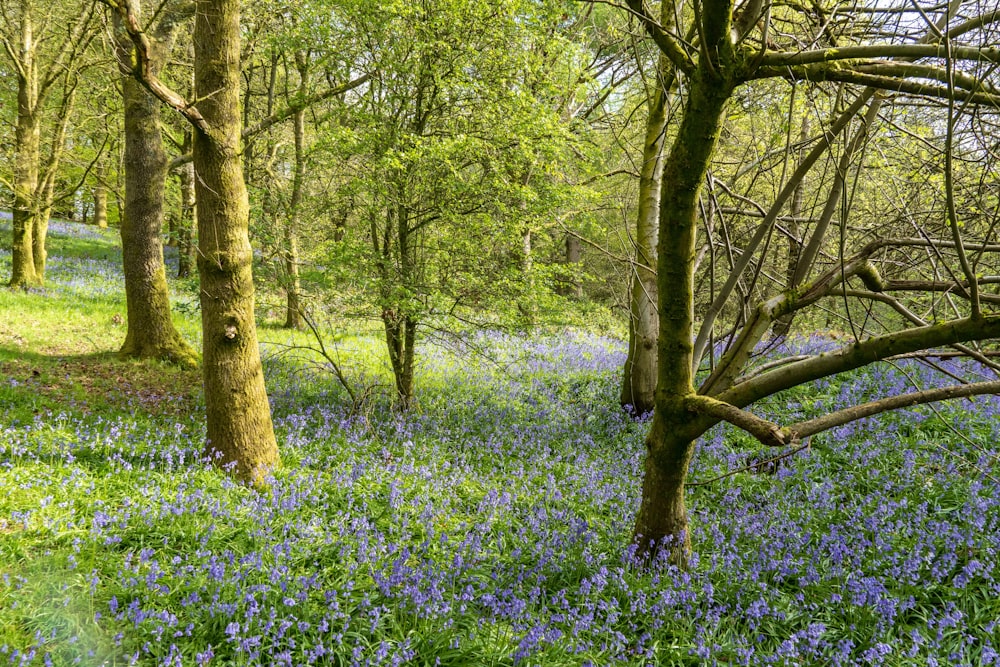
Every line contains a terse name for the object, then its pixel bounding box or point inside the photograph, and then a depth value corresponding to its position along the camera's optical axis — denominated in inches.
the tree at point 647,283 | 267.3
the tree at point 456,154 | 232.2
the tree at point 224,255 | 168.9
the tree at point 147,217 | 291.1
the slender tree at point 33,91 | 428.5
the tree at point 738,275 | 94.8
